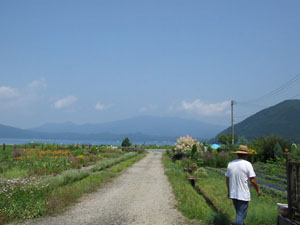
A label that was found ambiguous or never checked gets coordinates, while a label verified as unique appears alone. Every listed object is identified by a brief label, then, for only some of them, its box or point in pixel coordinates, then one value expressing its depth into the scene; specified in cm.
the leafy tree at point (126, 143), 5569
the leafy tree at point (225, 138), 6756
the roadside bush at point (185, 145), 3091
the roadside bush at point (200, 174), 1626
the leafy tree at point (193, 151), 2818
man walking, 631
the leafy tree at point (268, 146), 2934
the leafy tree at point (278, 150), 2687
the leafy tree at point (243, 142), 3651
